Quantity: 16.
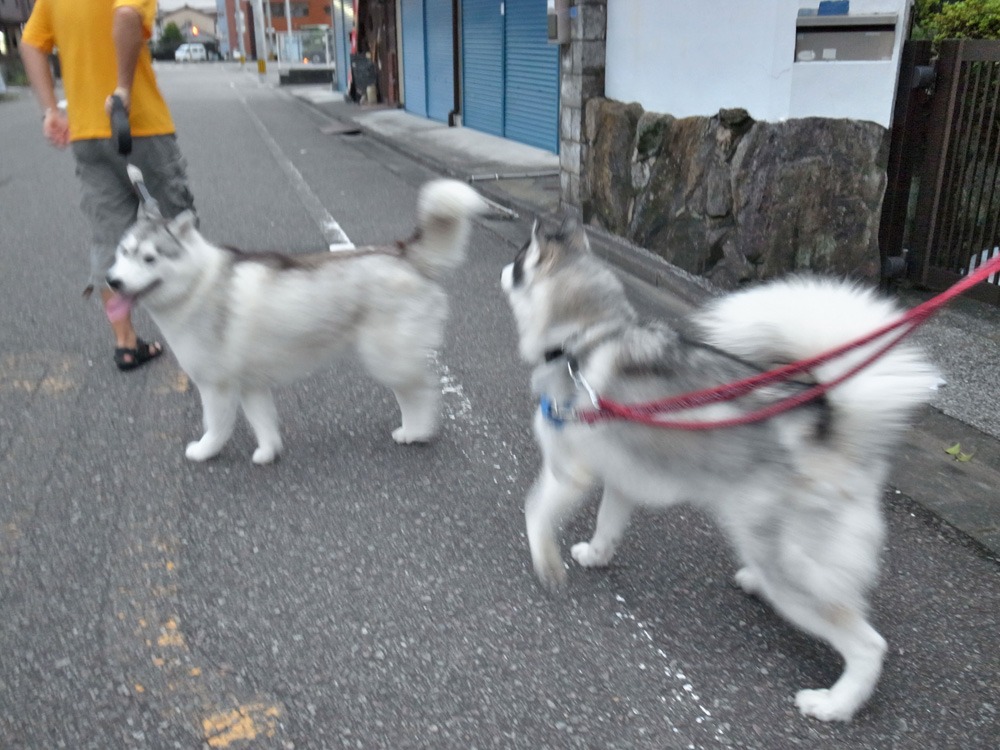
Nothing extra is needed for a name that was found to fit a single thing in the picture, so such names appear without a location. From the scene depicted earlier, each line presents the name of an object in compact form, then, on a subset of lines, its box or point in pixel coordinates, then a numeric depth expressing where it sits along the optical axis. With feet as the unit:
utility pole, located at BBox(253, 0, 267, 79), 137.28
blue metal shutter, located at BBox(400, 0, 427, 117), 58.90
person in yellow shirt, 13.47
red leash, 6.56
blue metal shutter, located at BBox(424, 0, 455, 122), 52.54
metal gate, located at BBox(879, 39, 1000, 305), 16.62
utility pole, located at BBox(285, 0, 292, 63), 163.63
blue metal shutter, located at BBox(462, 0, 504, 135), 44.70
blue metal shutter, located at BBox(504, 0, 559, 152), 38.73
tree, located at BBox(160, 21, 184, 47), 249.96
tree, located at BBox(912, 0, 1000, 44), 17.70
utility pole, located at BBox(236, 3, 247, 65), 208.87
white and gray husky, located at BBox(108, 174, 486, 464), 10.68
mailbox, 16.81
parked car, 242.78
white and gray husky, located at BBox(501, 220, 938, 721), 6.78
